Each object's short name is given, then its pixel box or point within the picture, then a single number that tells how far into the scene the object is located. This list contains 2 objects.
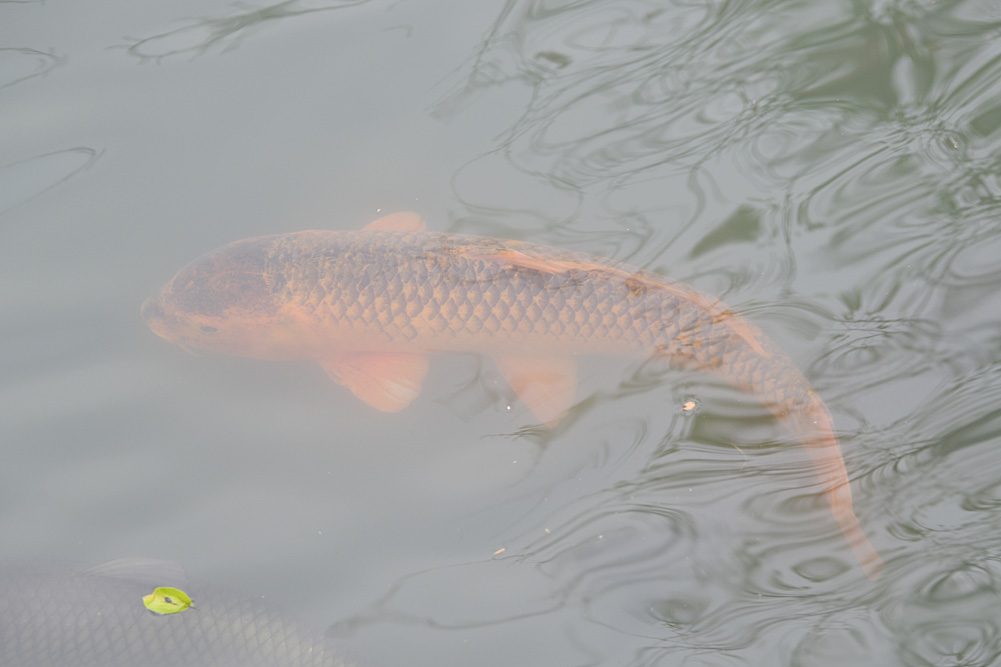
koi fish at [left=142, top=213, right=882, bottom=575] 6.20
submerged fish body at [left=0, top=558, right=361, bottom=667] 5.53
